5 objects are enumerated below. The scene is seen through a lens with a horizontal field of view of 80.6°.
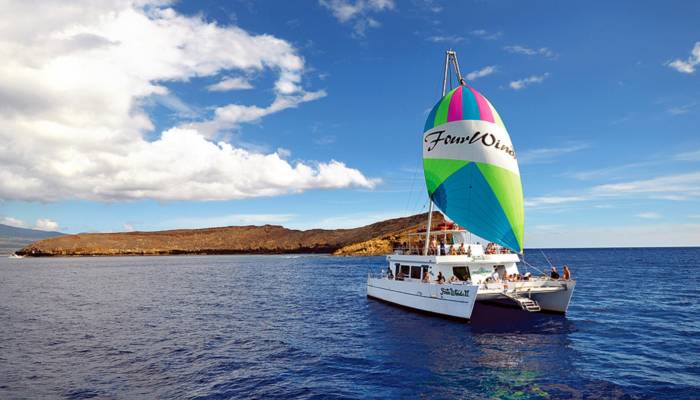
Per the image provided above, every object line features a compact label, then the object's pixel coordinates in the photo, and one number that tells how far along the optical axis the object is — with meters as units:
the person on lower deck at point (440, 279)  23.81
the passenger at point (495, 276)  24.03
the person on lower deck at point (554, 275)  23.52
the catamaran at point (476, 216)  22.62
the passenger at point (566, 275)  22.87
